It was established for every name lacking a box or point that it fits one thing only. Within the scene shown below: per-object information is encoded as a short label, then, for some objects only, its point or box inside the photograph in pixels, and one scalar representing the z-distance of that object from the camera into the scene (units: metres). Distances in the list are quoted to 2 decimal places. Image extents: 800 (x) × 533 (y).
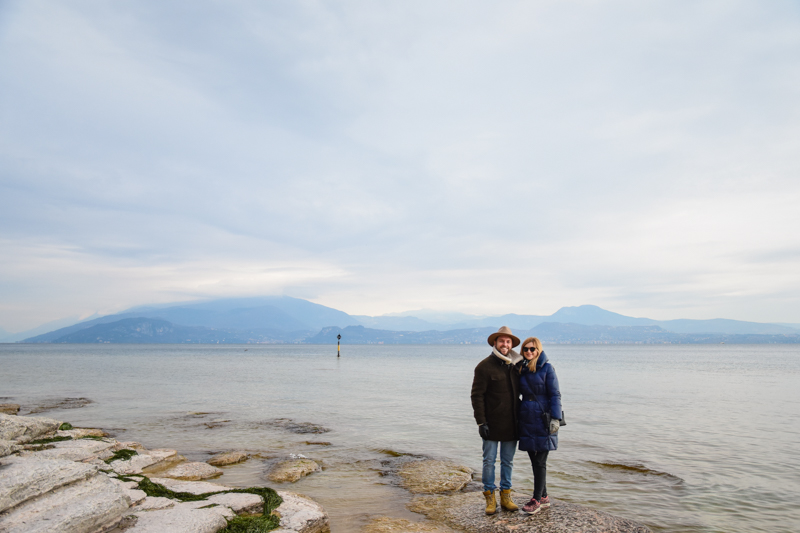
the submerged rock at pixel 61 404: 26.70
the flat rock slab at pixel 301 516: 7.63
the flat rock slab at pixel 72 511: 5.82
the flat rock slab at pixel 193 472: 11.61
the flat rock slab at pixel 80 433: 14.41
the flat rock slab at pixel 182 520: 6.48
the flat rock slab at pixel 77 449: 10.90
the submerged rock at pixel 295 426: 19.70
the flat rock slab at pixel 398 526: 8.30
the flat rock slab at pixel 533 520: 7.80
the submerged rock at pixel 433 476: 11.15
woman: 7.53
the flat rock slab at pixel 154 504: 7.46
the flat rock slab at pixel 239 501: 7.82
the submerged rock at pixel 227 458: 13.61
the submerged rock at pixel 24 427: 10.24
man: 7.74
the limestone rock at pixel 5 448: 7.46
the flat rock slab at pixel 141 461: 11.70
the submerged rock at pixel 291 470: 12.05
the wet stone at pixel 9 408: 23.30
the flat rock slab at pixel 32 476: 6.21
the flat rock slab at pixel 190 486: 9.09
